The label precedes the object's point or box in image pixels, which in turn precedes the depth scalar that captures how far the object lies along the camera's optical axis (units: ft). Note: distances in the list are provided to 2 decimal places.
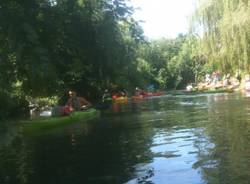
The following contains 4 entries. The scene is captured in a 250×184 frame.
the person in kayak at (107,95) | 106.42
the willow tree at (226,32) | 59.67
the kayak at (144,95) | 123.29
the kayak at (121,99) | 111.18
